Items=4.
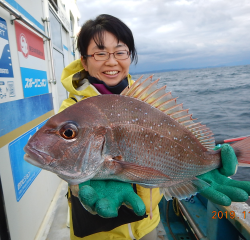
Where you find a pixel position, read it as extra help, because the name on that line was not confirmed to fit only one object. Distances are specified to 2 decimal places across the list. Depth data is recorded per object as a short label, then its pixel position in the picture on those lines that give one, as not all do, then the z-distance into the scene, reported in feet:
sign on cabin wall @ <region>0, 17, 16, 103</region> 2.31
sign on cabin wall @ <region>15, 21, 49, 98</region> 2.89
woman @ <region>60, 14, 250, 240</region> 1.73
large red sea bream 1.35
